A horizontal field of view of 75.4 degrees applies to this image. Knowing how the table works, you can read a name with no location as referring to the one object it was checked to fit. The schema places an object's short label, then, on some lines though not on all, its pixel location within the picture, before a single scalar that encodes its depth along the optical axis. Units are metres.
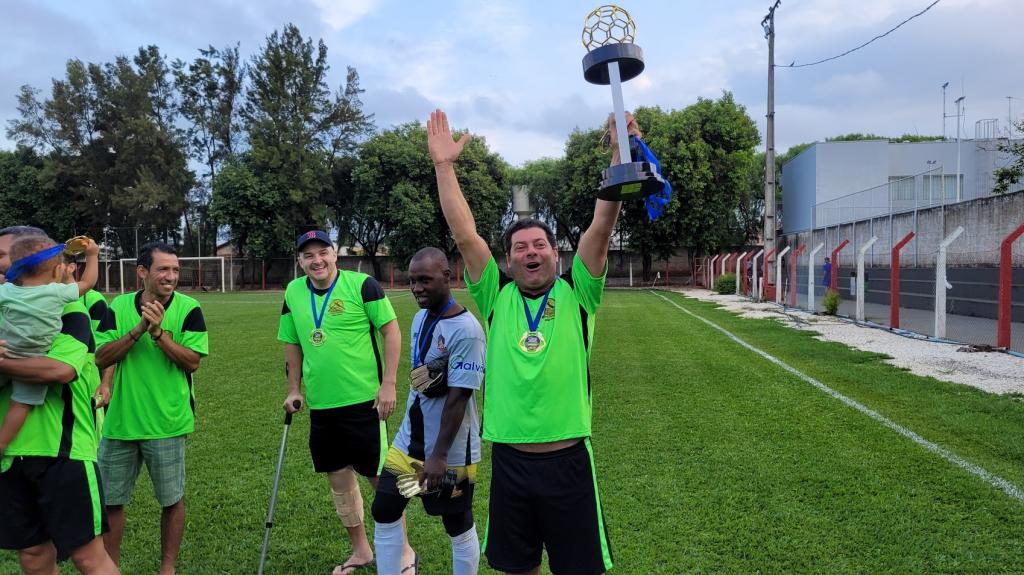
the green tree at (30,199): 47.81
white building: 31.47
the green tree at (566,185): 39.59
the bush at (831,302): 19.31
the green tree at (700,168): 37.22
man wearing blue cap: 3.90
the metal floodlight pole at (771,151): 24.50
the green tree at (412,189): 42.53
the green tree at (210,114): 48.84
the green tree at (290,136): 43.72
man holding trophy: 2.60
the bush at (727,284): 32.47
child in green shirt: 2.76
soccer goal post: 46.81
